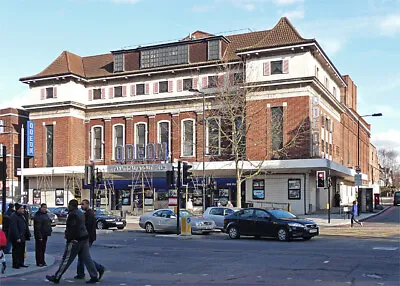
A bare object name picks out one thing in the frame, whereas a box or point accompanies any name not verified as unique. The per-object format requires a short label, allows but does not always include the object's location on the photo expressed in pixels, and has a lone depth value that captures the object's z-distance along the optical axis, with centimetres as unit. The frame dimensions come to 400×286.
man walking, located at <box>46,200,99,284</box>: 1190
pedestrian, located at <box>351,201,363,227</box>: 3400
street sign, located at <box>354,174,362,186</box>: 4256
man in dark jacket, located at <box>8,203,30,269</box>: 1465
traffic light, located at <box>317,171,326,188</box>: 3584
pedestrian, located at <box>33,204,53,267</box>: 1513
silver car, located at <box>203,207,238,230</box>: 2994
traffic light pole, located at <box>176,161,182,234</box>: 2635
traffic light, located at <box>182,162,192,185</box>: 2651
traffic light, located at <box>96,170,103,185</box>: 3055
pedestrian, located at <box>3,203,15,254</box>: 1680
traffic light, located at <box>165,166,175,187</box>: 2670
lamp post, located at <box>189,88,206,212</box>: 4748
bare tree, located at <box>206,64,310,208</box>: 4547
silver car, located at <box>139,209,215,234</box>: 2794
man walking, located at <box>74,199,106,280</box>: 1292
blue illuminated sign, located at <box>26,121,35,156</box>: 5688
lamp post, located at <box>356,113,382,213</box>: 4341
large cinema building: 4706
